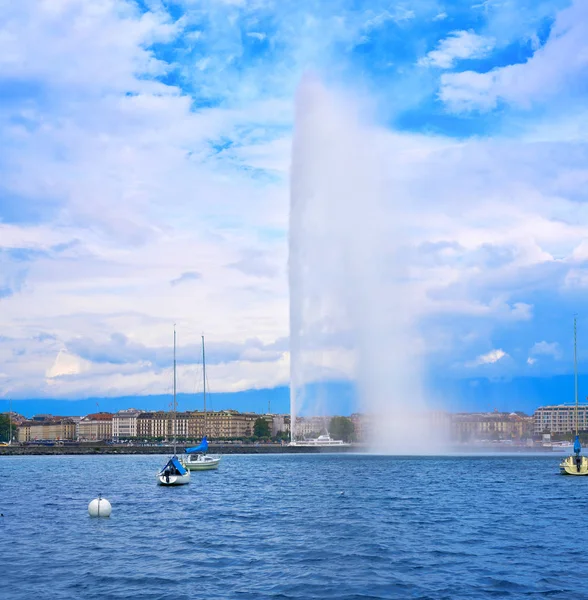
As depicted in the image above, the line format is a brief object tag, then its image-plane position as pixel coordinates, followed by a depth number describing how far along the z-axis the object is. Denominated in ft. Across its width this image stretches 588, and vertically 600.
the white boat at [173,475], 178.91
